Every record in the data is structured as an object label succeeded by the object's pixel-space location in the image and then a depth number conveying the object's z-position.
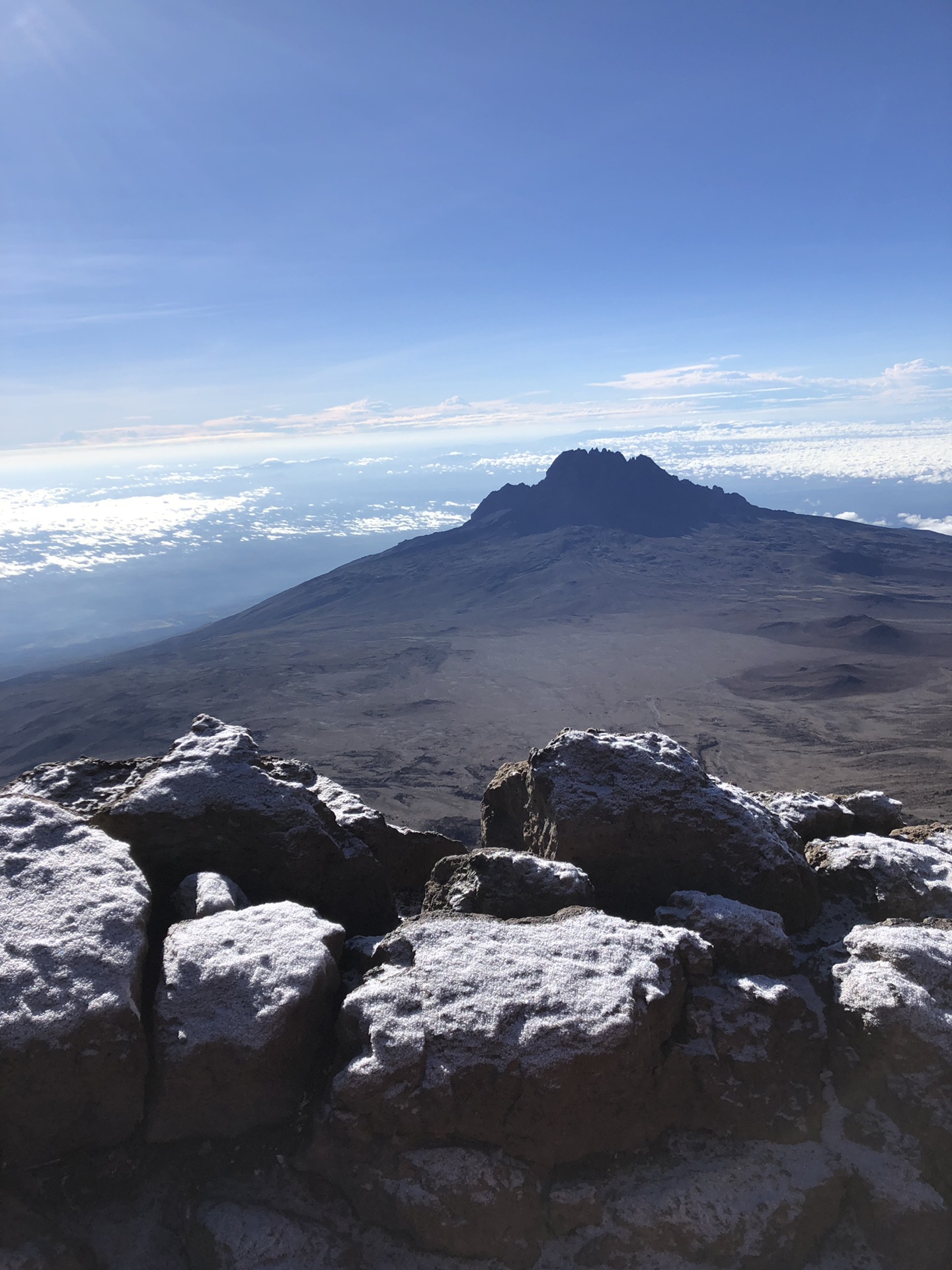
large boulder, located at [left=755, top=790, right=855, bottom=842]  9.40
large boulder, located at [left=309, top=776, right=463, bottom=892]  8.35
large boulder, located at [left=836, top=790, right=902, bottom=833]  9.95
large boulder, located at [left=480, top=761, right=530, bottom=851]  9.25
